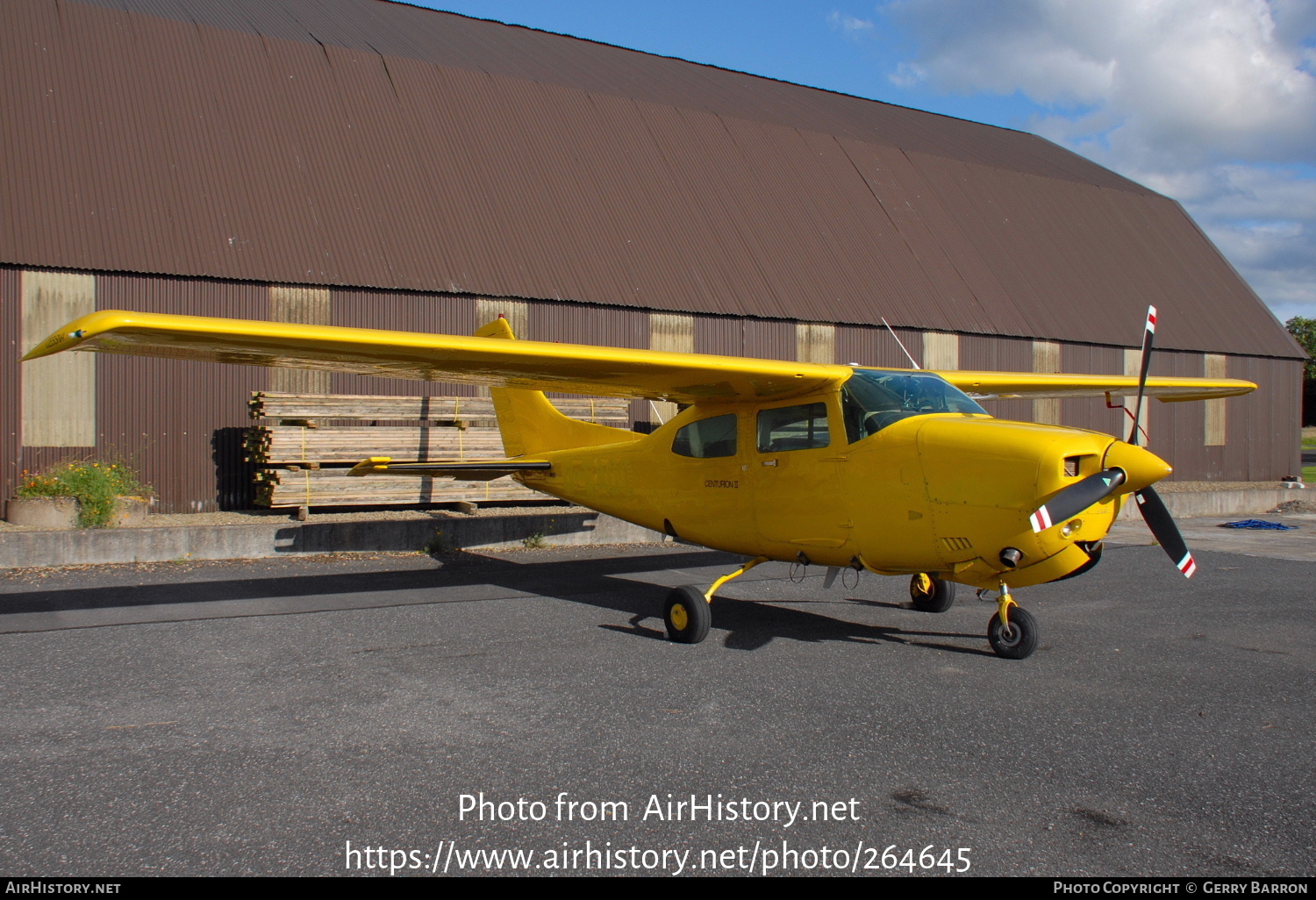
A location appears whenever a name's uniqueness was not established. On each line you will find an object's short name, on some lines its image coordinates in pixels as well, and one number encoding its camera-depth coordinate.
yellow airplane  5.92
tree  85.31
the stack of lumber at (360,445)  12.41
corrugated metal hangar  13.17
